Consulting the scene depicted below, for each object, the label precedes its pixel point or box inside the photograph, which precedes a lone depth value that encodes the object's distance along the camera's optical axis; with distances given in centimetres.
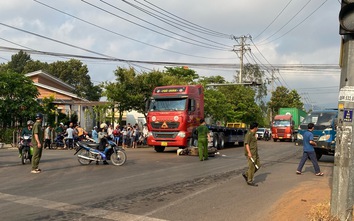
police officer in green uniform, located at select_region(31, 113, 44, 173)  1190
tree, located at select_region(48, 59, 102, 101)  6353
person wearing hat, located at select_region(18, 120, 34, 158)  1437
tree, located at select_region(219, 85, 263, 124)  4822
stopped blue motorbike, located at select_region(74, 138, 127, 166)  1398
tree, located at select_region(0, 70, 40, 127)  2422
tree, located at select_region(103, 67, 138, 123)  2691
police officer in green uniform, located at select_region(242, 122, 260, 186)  971
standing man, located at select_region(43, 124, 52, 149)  2259
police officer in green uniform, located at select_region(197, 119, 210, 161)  1600
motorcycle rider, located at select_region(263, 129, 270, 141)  4338
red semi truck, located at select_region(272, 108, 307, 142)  3775
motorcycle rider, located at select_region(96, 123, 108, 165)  1400
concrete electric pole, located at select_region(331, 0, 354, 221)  558
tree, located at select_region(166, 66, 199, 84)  4192
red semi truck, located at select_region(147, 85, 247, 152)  1875
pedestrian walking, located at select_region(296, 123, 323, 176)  1209
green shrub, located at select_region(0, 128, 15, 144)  2458
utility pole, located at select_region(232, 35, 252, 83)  4666
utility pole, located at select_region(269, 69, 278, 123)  6446
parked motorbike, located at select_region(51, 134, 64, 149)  2360
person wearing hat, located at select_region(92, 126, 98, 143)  1553
